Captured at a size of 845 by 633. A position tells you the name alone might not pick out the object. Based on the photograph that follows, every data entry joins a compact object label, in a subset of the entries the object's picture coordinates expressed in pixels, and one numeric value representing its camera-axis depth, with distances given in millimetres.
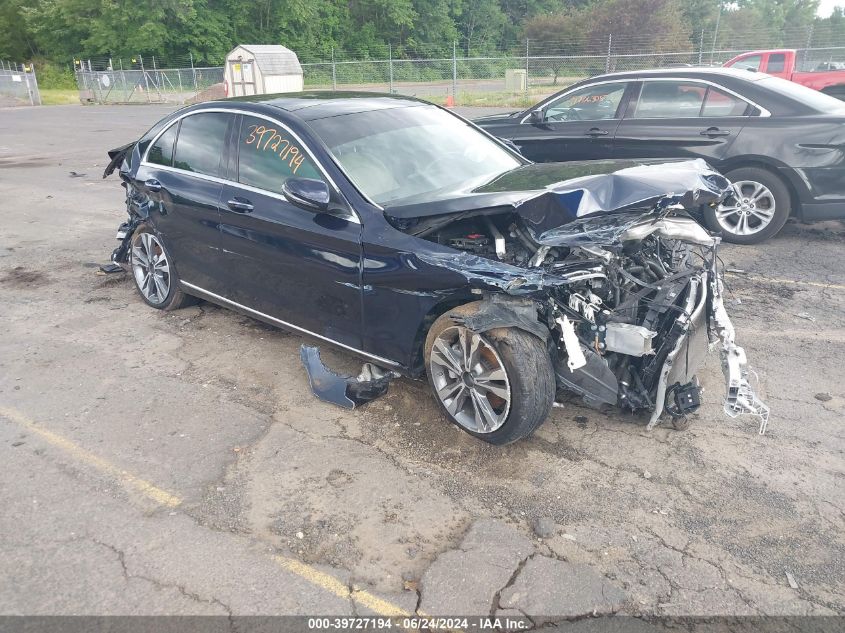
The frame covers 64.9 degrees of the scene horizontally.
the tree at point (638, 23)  43344
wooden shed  28672
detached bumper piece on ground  4156
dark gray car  6859
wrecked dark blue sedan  3551
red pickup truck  15258
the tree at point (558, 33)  43372
